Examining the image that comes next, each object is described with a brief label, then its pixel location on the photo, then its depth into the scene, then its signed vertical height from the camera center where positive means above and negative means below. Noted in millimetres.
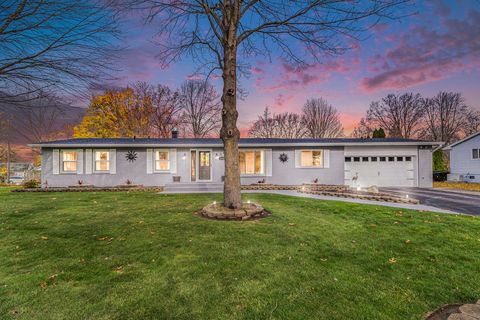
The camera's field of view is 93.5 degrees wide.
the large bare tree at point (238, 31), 5320 +3580
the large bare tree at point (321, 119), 32562 +6398
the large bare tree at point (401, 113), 33562 +7410
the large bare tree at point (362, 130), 36031 +5263
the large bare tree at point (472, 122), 31797 +5646
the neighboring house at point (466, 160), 18086 +144
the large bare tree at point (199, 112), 28484 +6442
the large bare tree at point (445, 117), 32938 +6722
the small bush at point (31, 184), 13758 -1260
